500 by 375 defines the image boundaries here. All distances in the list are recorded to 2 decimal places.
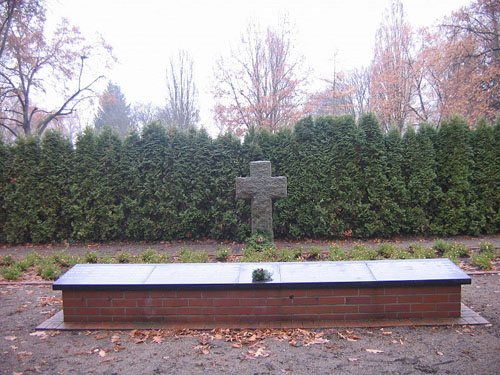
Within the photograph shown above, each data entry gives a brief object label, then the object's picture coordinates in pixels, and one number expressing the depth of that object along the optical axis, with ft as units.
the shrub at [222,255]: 21.88
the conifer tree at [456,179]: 28.14
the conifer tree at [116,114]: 120.60
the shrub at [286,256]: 20.26
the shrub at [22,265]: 19.94
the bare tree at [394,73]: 66.90
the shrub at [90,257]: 21.43
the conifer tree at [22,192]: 30.12
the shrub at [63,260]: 20.75
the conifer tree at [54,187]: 30.09
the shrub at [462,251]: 20.71
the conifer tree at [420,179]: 28.19
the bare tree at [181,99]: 79.05
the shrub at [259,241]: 23.07
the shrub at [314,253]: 21.24
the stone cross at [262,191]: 24.30
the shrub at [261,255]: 20.05
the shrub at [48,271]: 18.25
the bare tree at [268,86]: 59.67
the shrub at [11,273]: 18.15
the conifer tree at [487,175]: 28.42
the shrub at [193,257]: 20.67
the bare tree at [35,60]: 56.18
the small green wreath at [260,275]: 11.34
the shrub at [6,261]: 21.15
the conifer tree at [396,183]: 28.12
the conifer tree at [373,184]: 28.19
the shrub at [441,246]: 21.25
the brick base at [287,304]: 11.21
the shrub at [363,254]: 19.57
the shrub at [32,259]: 20.89
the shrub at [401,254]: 19.52
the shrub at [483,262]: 17.98
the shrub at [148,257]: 21.14
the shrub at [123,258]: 21.59
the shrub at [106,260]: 20.92
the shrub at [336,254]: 20.19
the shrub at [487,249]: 19.99
